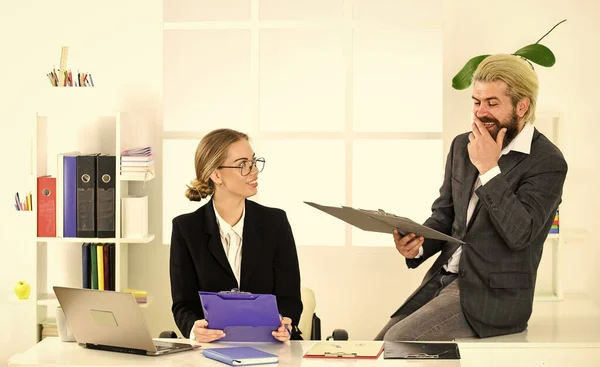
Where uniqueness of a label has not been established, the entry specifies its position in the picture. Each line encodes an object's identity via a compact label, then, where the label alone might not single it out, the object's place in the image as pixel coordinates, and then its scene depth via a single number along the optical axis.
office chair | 4.14
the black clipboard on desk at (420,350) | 3.16
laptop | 3.15
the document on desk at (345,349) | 3.18
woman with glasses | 3.88
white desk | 3.07
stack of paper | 5.43
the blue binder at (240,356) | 3.06
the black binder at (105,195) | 5.45
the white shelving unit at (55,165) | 5.48
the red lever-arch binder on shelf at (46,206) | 5.48
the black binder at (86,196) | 5.43
